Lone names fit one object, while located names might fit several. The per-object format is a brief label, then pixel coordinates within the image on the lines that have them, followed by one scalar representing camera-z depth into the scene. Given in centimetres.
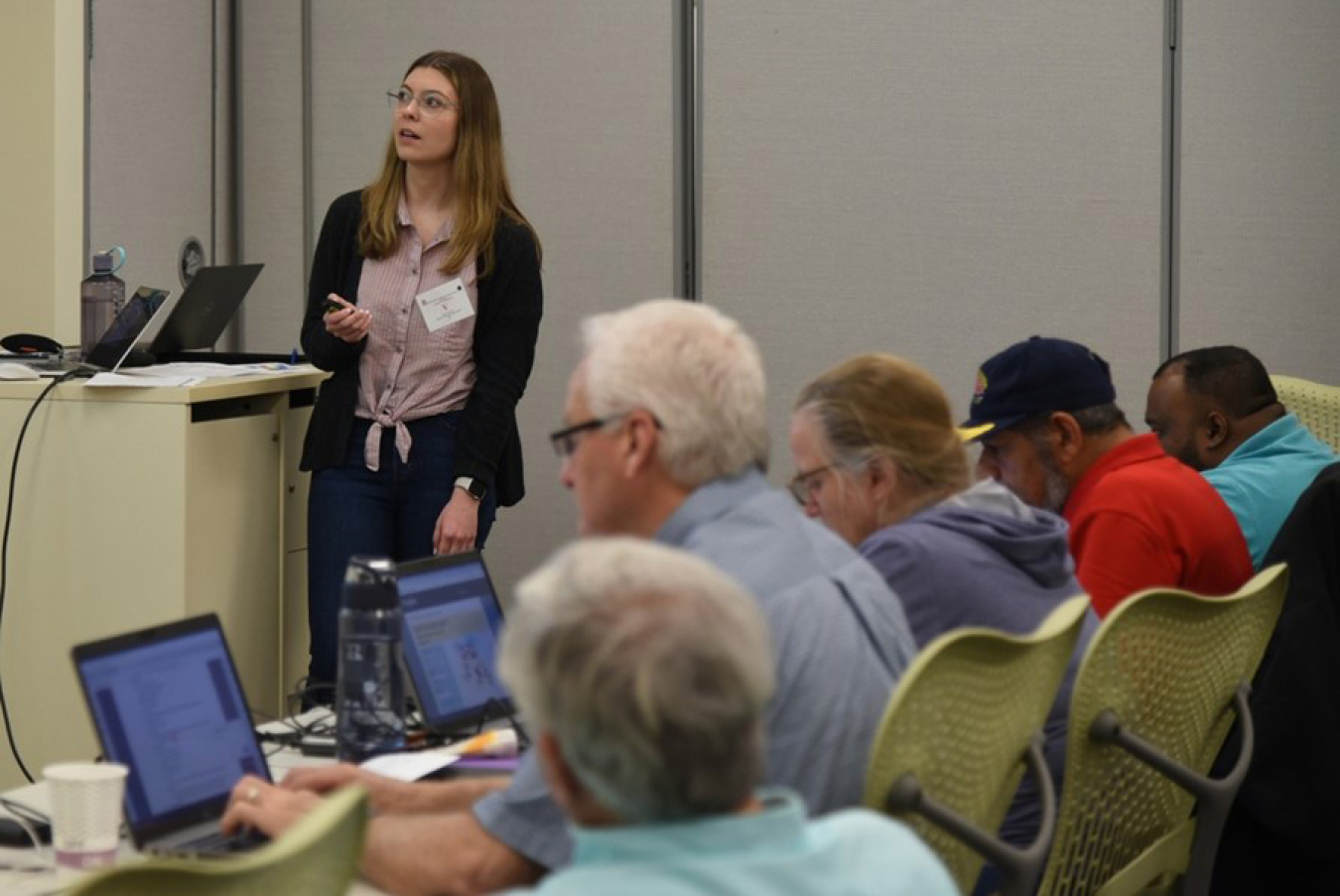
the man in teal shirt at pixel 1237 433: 750
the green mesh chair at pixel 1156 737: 475
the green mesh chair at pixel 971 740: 374
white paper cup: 407
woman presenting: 842
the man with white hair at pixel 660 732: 246
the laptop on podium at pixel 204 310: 847
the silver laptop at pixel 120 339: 811
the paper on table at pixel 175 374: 782
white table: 402
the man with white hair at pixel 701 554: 383
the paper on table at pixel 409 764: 489
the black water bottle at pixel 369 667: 521
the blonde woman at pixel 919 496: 506
